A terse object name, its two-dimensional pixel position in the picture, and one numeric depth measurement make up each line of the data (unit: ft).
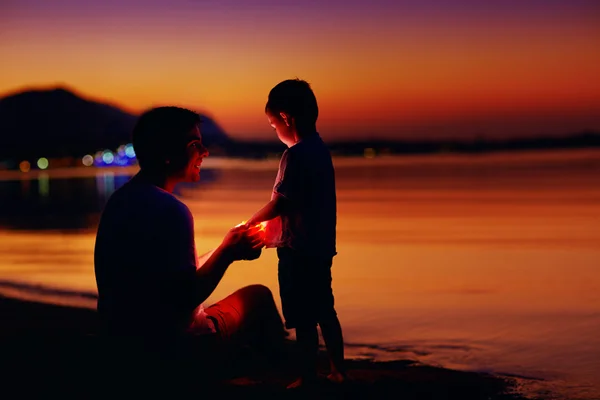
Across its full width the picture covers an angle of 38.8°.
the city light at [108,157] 462.60
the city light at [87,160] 466.29
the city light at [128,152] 445.58
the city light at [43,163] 422.00
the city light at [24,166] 389.05
